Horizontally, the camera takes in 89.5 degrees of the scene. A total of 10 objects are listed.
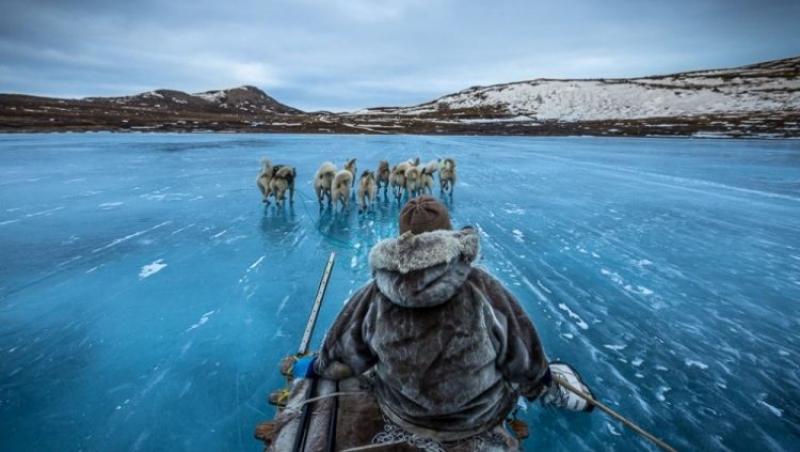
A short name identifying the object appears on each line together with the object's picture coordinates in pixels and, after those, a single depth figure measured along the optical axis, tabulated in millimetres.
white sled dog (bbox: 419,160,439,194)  10641
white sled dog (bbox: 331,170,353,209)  9143
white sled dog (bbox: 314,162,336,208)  9633
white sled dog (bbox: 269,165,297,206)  9602
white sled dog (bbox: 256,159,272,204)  9695
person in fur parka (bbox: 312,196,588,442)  1703
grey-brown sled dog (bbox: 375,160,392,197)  11702
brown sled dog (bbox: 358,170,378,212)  9336
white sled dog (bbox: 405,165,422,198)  10633
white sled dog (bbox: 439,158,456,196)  11078
